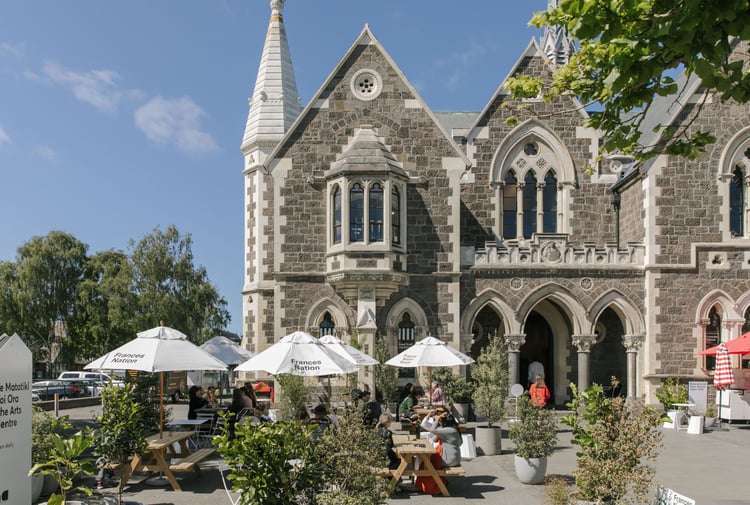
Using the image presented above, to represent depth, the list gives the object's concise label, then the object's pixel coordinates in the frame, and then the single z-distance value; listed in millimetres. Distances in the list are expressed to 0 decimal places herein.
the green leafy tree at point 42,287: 49219
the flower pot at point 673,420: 19514
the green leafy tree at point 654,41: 5781
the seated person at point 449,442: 12383
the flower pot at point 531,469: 11859
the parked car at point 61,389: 36025
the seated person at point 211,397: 20094
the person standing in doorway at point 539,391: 17594
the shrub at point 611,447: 7844
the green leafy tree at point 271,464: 7148
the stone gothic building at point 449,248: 22328
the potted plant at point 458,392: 19750
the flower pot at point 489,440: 15289
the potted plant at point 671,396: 19925
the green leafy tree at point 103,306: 43781
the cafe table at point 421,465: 10930
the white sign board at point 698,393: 20438
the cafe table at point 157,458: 11071
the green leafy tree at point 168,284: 41781
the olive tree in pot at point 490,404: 15305
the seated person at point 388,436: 11316
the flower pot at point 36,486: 10359
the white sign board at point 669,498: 7361
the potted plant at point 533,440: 11805
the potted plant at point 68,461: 7570
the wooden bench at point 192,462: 11232
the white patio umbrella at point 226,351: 21406
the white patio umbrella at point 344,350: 14780
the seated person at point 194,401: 17312
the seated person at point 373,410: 13027
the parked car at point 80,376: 46281
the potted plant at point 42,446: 9992
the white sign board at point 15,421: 7988
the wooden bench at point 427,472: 10992
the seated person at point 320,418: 12852
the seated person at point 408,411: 16030
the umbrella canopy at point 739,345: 19312
